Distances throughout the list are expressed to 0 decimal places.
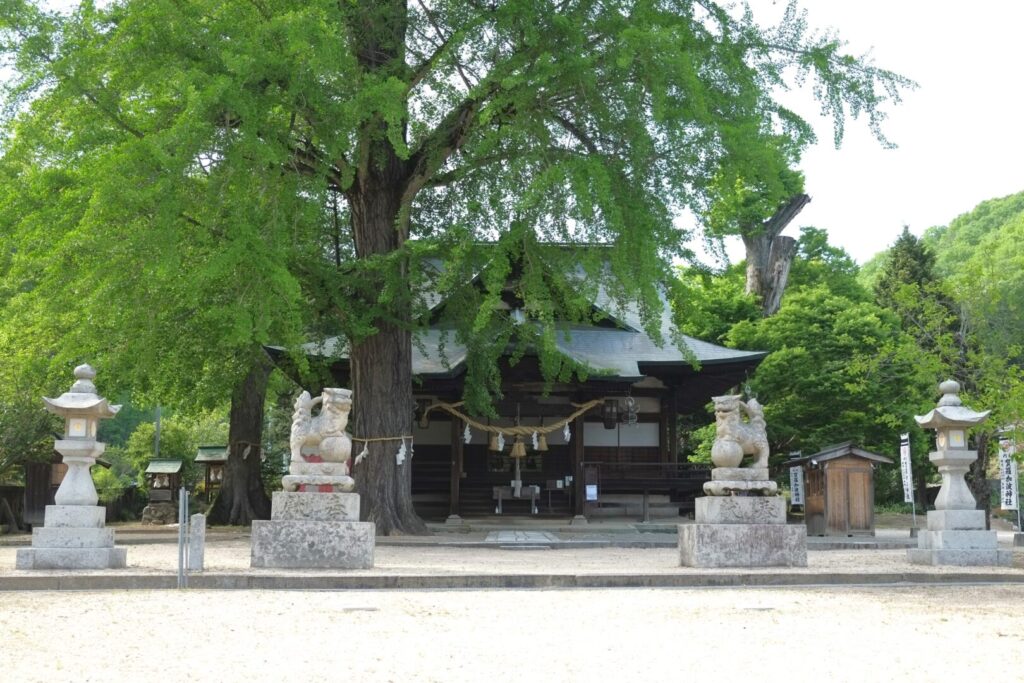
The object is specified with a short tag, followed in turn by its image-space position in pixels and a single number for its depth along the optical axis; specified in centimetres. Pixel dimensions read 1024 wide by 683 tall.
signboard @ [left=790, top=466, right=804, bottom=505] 2014
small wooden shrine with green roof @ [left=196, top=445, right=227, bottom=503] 2855
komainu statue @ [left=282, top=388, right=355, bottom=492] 1097
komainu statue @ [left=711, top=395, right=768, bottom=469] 1156
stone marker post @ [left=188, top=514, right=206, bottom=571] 1038
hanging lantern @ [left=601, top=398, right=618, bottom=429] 2308
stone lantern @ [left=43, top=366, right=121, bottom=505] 1105
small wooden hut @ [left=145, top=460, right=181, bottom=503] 2912
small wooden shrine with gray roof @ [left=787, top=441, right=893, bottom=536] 1869
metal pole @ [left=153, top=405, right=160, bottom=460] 3481
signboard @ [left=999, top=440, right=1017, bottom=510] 1789
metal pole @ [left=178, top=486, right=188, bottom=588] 956
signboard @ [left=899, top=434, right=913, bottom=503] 1920
